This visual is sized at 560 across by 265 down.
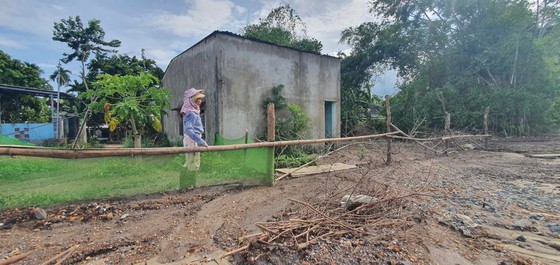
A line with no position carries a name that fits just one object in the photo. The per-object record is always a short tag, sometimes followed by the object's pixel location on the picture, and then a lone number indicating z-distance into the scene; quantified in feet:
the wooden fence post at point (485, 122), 37.00
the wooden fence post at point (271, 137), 15.87
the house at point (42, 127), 45.44
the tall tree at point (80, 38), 64.69
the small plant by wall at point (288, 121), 29.12
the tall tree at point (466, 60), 44.01
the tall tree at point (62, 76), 63.79
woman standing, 13.82
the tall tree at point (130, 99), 21.12
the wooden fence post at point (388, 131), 24.22
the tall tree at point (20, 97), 57.26
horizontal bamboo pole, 9.22
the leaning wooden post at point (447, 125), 37.60
